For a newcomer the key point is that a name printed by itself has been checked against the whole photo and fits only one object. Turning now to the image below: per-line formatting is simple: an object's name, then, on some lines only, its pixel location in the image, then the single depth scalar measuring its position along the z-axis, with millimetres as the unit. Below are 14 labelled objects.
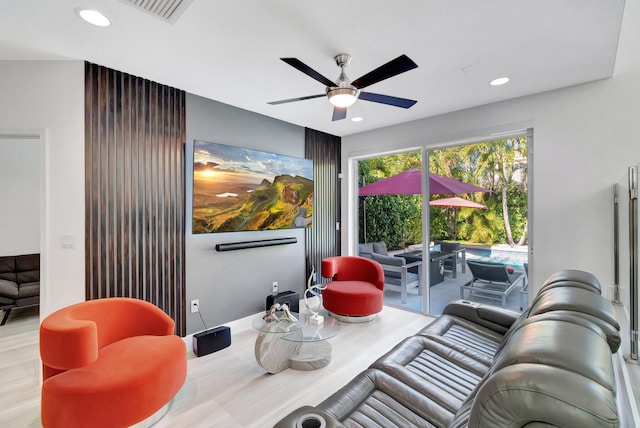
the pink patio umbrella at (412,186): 3795
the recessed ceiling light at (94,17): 1822
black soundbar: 3473
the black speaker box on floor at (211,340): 2936
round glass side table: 2539
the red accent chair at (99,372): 1651
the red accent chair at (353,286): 3664
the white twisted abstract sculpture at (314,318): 2757
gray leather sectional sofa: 700
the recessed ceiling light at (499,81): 2781
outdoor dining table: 3824
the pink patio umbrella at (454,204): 3689
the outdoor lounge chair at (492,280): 3461
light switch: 2480
